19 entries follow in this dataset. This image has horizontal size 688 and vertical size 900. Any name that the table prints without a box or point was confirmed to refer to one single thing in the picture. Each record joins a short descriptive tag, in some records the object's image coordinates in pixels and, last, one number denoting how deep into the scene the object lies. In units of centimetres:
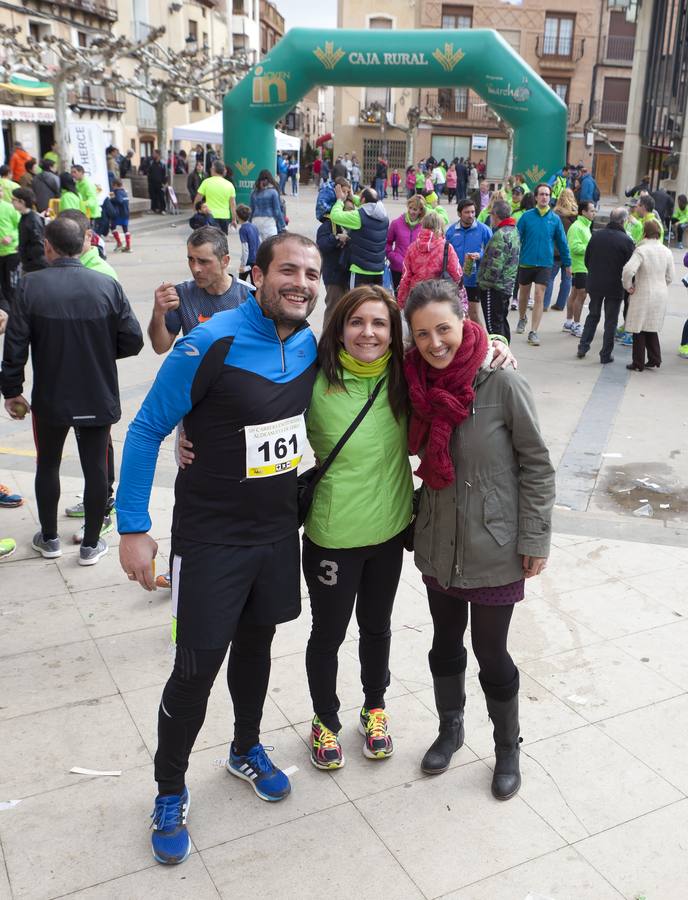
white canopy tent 2356
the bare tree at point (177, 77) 2881
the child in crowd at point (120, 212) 1725
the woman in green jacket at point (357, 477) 273
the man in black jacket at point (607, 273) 937
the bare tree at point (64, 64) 2275
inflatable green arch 1781
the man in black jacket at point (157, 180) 2561
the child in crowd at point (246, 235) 1225
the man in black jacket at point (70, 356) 435
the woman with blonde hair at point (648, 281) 910
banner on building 1823
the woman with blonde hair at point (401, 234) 1005
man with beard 252
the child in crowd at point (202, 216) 1342
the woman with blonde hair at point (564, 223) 1226
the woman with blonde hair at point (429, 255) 887
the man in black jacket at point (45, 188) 1421
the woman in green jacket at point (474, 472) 266
